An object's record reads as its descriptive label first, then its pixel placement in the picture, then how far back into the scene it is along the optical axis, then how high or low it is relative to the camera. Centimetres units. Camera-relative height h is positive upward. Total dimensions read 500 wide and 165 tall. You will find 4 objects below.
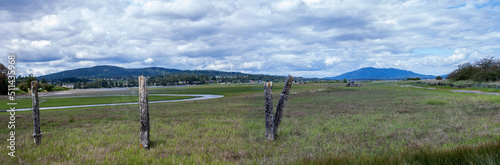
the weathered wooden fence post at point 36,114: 1006 -123
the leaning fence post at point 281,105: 1166 -112
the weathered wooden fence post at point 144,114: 954 -119
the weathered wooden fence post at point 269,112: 1118 -137
